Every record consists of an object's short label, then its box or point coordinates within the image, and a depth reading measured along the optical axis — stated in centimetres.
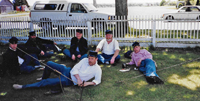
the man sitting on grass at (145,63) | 411
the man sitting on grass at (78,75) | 380
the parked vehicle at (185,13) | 1320
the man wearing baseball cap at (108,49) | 546
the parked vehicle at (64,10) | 1005
